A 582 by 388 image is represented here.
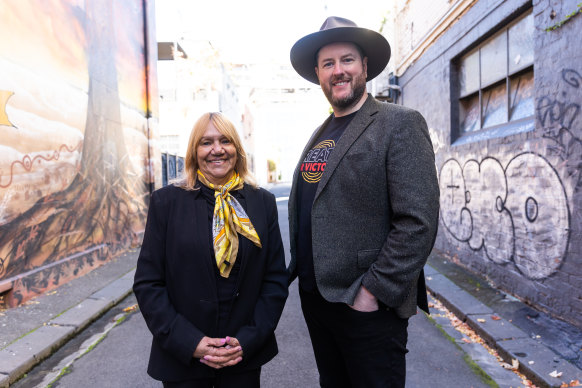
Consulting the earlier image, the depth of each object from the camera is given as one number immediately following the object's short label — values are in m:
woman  1.80
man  1.73
